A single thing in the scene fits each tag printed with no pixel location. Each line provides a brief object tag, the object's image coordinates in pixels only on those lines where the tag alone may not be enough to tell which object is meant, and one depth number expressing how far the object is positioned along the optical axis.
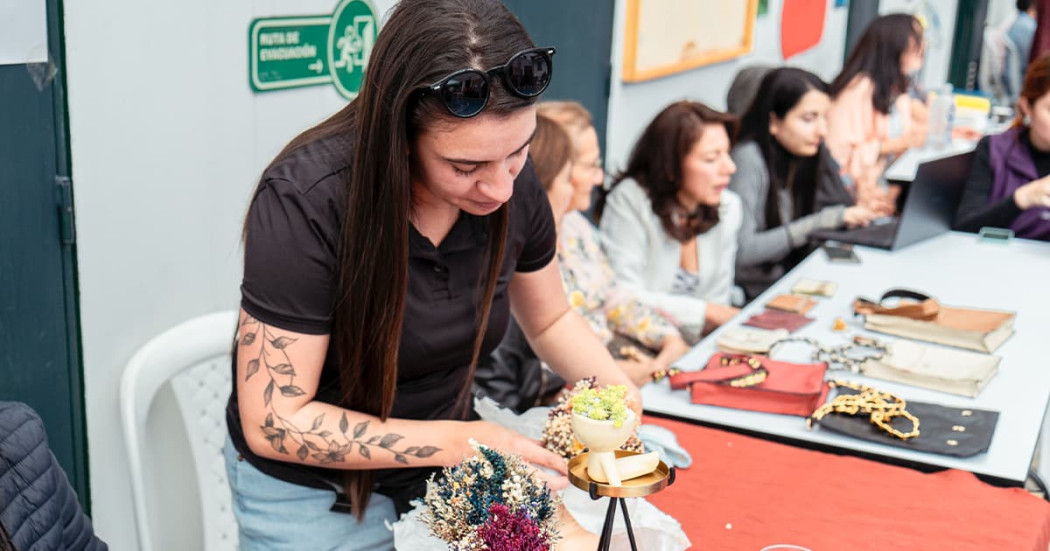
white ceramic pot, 1.36
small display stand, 1.34
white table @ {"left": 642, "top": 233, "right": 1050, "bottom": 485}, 2.13
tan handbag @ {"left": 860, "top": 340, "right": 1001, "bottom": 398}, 2.44
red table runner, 1.75
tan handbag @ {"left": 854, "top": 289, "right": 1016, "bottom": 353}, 2.74
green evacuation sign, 2.60
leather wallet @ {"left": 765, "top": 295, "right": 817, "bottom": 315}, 3.04
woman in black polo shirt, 1.41
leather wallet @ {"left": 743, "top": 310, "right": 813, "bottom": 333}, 2.88
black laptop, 3.72
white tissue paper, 1.53
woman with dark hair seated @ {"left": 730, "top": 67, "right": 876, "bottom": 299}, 4.12
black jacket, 1.47
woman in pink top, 5.31
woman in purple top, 3.92
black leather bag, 2.09
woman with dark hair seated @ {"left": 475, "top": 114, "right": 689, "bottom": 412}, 2.55
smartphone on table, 3.58
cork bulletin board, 4.59
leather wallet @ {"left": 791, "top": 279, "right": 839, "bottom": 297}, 3.21
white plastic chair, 2.21
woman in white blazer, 3.42
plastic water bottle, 6.01
